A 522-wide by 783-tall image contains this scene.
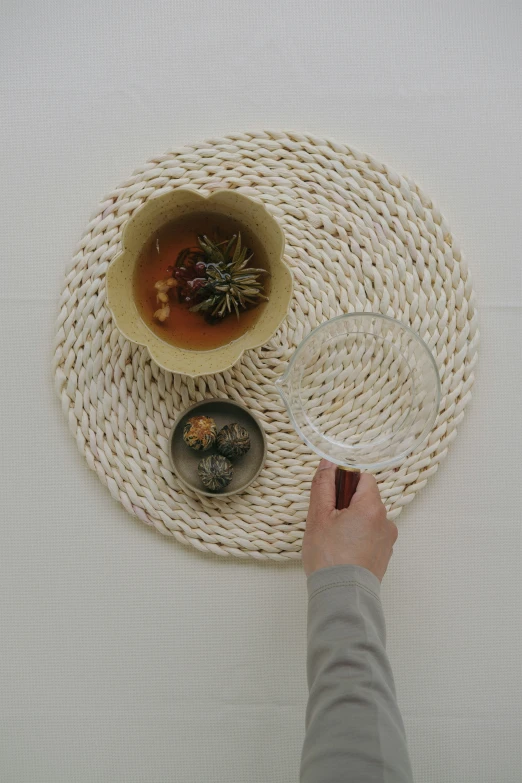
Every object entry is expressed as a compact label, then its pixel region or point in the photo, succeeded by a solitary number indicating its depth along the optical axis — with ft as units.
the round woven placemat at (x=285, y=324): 2.02
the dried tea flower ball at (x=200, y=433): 1.95
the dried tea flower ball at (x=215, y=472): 1.95
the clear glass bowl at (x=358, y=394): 1.96
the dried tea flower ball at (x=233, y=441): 1.96
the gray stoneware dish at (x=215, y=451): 2.01
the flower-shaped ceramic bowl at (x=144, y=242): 1.87
